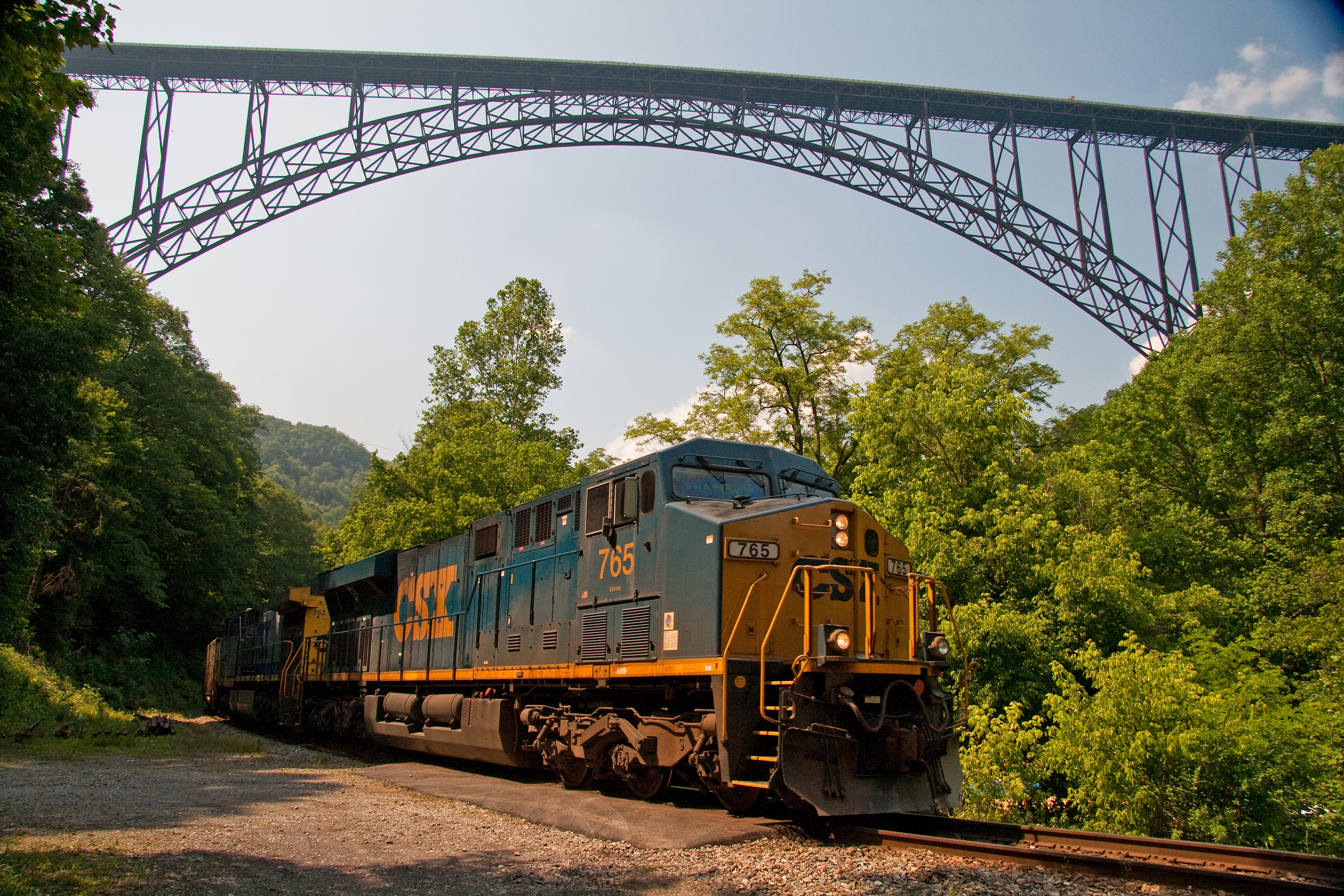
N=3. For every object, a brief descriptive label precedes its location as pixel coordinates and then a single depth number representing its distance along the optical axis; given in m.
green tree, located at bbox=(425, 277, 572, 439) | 39.22
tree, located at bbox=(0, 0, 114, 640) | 15.02
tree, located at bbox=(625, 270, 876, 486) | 25.91
